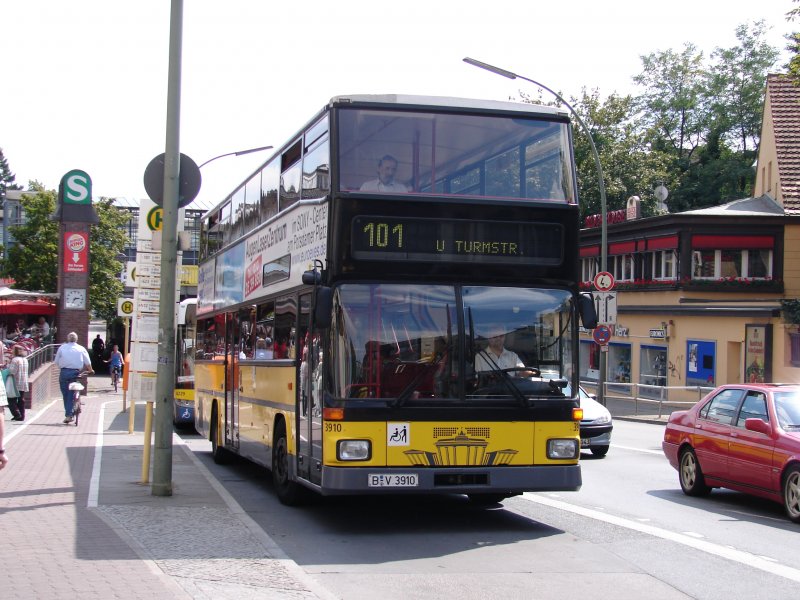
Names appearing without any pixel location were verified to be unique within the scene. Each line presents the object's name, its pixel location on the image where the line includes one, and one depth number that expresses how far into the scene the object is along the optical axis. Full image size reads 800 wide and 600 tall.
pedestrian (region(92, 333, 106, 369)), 55.34
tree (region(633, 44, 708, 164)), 72.56
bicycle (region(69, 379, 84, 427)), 21.94
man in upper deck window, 10.28
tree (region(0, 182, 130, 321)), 68.00
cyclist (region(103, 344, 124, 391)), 41.89
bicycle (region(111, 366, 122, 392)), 42.28
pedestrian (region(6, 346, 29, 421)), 22.75
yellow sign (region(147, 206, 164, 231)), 13.22
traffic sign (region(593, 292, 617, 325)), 30.39
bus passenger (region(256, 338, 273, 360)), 13.07
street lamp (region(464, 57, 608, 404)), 32.34
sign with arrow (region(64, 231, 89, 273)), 37.69
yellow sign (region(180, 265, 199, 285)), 32.54
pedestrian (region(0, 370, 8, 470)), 9.21
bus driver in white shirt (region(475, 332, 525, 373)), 10.06
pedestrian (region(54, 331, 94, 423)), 22.25
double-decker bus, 9.90
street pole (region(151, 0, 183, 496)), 11.58
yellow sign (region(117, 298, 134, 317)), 31.27
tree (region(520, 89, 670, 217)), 60.81
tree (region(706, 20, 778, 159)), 71.12
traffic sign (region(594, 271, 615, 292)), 30.74
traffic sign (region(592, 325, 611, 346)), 31.41
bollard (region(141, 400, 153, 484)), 12.56
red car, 11.80
